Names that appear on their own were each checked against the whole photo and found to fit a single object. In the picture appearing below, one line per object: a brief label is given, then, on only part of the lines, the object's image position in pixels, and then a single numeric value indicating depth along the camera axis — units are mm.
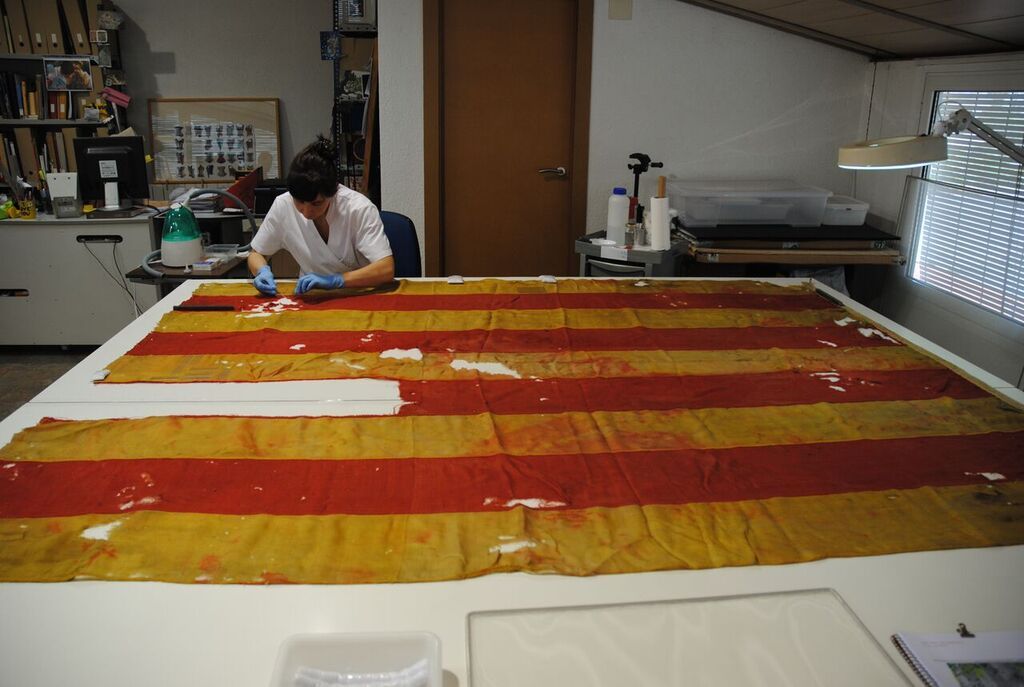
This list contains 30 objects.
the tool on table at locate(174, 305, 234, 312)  2457
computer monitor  4227
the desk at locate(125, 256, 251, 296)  3291
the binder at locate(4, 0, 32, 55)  5000
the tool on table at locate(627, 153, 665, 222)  3707
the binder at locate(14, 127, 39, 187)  5121
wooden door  4023
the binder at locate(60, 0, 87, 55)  5082
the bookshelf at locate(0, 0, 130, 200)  5043
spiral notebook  1066
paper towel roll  3418
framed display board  5535
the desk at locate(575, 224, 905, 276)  3539
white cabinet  4188
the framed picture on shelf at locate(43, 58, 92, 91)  5098
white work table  1077
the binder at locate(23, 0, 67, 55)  5020
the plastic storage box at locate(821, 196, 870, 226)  3793
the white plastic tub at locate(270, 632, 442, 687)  1017
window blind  2920
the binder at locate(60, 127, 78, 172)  5180
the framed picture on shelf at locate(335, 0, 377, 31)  4836
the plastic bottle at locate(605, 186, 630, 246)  3551
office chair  3191
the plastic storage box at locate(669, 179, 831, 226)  3744
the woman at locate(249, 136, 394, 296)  2756
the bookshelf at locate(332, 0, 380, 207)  4848
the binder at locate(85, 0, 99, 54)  5125
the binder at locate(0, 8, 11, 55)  5020
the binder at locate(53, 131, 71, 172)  5180
